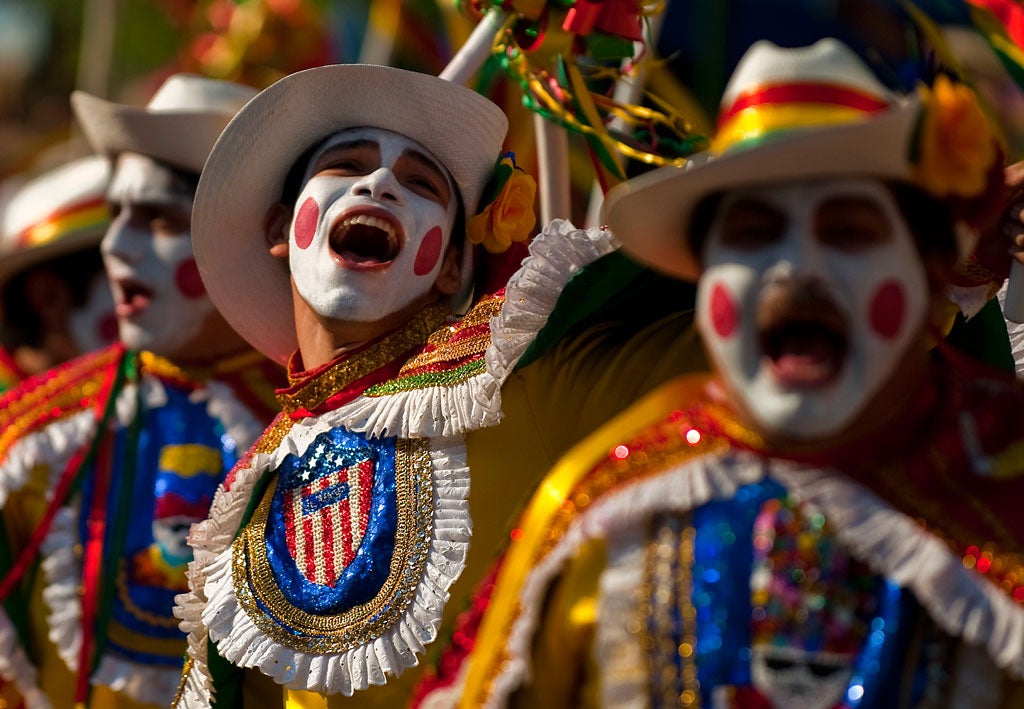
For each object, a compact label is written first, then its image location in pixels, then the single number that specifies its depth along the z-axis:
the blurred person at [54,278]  11.43
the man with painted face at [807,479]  4.70
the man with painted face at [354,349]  6.70
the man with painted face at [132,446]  9.19
